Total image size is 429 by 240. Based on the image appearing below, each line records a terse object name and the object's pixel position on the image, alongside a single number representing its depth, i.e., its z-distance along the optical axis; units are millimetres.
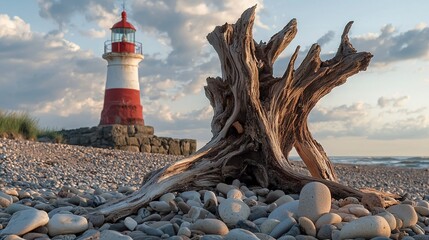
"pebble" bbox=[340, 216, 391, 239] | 3469
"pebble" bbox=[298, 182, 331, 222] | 3861
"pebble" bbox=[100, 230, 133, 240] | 3283
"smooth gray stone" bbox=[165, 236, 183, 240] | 3332
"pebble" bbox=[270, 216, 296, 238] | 3605
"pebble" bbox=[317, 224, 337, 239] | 3604
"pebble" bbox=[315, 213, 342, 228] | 3762
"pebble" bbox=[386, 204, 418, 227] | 4031
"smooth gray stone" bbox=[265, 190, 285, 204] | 4875
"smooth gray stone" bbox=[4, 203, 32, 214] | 4582
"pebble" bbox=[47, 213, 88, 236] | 3812
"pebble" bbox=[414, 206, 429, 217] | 4641
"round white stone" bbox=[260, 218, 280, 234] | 3695
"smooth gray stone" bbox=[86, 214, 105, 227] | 4086
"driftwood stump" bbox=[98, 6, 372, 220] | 5168
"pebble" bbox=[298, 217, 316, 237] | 3611
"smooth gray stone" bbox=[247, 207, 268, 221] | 4059
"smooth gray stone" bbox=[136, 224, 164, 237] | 3578
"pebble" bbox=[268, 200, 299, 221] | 3949
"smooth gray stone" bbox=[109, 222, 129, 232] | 3984
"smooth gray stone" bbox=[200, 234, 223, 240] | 3344
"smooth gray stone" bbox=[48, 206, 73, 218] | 4443
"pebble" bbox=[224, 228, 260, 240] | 3323
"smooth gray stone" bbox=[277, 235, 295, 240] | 3416
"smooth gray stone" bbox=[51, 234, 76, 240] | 3719
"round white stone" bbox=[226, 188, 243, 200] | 4600
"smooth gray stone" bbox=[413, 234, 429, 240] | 3670
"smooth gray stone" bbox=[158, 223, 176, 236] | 3620
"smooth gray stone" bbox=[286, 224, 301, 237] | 3563
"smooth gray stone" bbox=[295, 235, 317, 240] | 3455
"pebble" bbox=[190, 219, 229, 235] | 3578
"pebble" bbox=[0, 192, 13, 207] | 5015
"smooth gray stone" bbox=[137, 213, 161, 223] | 4152
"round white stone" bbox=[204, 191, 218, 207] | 4270
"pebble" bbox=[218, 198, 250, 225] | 3896
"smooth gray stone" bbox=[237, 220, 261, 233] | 3719
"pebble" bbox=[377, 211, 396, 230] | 3785
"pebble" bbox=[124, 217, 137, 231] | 3930
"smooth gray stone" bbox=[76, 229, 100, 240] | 3411
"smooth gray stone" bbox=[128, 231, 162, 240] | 3457
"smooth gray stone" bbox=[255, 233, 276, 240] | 3413
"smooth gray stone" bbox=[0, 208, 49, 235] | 3709
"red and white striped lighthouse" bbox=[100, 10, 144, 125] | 21438
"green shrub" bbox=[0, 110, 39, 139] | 16822
